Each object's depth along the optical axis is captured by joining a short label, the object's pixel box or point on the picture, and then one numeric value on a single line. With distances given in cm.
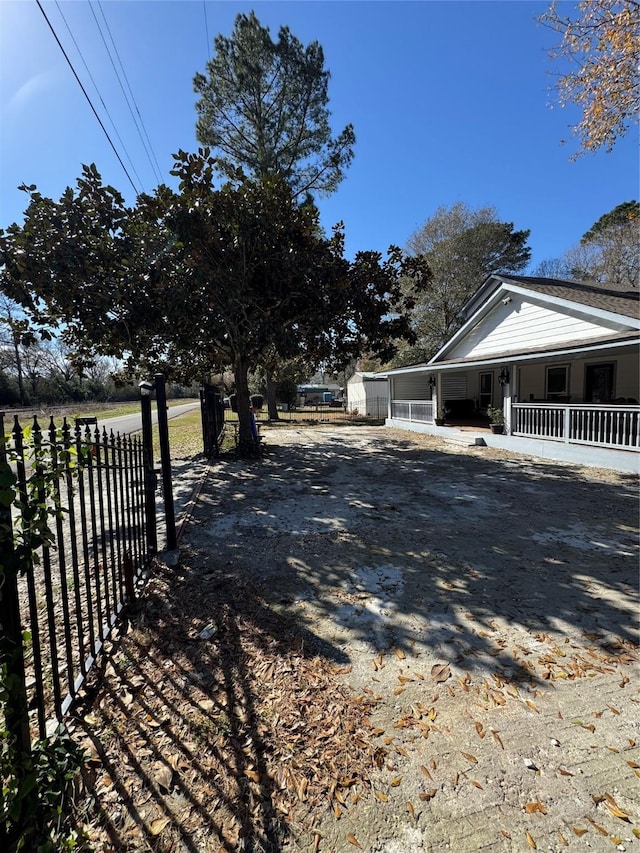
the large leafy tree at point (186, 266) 746
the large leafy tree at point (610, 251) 2428
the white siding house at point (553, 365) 900
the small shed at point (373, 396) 2789
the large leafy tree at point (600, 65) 650
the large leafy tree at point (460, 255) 2462
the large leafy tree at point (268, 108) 1455
